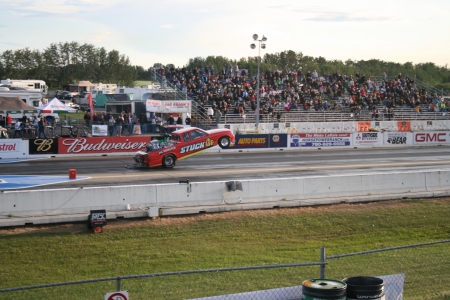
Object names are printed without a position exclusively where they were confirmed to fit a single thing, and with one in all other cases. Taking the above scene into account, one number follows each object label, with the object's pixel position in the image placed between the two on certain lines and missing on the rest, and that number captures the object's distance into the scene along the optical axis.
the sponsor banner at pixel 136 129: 41.28
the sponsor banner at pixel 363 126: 46.12
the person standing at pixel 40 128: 36.44
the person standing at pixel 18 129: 36.16
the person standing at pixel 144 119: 43.81
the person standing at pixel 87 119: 41.25
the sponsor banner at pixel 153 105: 44.53
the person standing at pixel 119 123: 39.77
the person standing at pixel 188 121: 42.06
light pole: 39.66
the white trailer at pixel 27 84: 63.41
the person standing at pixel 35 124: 36.75
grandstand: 48.59
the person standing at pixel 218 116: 42.72
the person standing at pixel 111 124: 39.88
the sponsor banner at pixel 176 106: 44.34
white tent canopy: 45.12
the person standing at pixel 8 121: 39.14
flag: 41.66
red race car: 26.64
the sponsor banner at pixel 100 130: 39.60
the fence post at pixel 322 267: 8.43
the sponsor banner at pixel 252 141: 35.69
